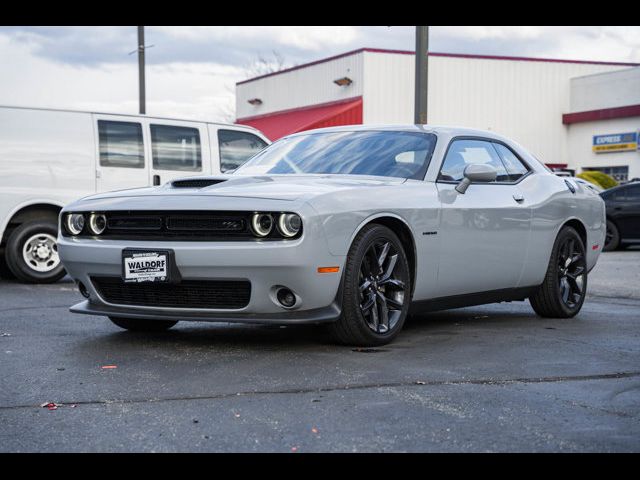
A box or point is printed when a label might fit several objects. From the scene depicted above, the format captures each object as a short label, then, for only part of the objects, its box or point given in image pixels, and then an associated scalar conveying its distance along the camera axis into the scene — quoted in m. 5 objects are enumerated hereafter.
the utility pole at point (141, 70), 23.50
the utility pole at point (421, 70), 13.52
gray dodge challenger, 5.66
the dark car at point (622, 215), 18.27
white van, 10.90
